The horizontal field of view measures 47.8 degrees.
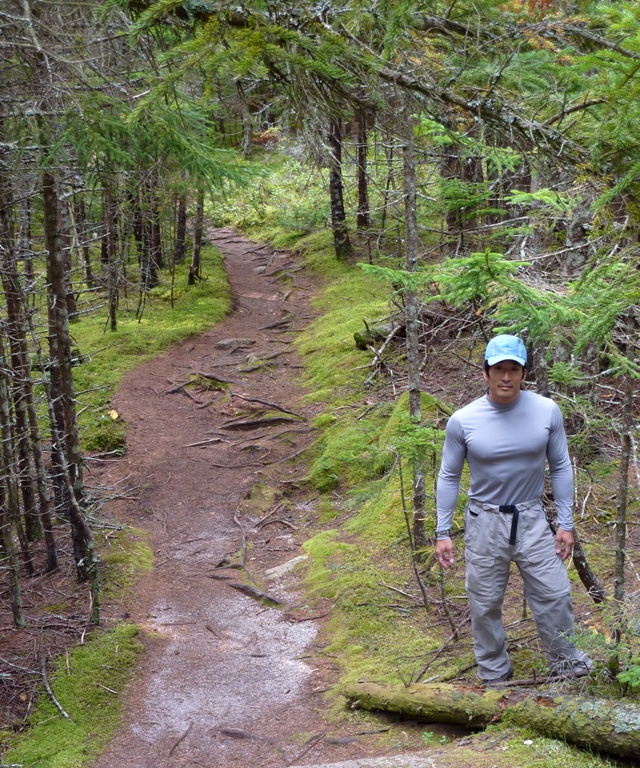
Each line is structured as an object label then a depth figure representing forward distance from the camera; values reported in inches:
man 176.9
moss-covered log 150.7
